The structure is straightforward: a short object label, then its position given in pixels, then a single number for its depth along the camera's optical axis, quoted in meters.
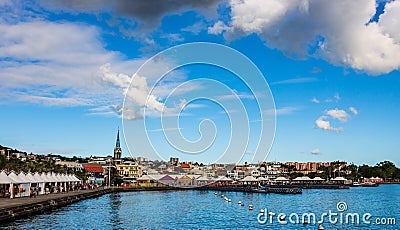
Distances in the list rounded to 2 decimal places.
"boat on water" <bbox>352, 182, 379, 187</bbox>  195.24
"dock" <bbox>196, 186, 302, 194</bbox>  121.32
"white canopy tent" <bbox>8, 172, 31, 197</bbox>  59.09
